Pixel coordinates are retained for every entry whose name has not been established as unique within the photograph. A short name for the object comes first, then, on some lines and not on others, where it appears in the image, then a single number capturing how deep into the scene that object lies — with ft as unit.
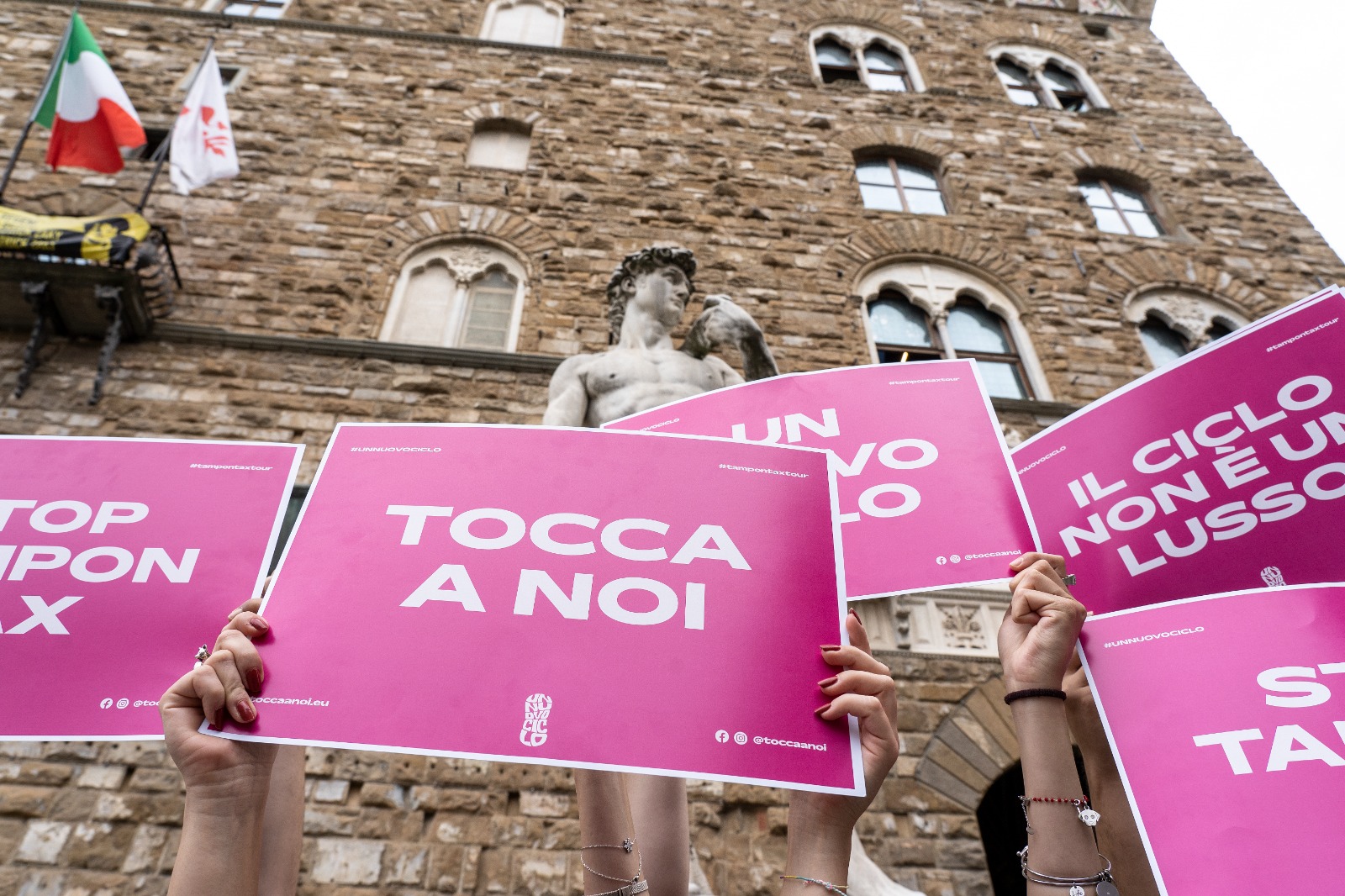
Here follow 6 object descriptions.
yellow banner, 18.11
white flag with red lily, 20.13
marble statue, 10.04
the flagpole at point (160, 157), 20.47
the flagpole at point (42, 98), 20.07
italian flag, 20.04
